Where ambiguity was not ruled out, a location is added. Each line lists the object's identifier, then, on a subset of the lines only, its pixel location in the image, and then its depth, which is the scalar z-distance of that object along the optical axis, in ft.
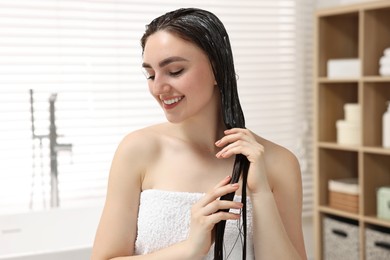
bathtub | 8.59
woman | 4.43
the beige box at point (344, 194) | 10.90
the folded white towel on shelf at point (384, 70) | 9.99
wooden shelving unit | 10.42
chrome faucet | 9.28
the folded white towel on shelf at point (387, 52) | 10.09
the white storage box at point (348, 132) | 10.91
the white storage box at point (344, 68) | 10.80
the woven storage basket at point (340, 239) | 10.82
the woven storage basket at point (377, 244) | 10.07
